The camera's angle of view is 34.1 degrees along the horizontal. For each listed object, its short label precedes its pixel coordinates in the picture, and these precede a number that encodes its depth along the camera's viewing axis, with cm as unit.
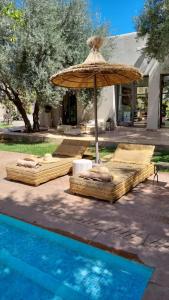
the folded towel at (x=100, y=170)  646
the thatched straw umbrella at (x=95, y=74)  739
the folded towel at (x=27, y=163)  746
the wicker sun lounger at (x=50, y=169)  725
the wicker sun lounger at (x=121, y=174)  610
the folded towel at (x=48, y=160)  797
